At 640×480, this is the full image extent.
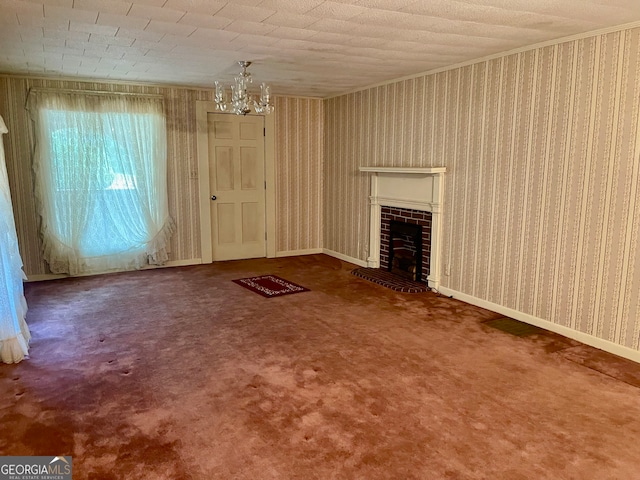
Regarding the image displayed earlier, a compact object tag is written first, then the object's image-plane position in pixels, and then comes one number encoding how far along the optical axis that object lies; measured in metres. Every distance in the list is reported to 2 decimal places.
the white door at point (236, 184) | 6.42
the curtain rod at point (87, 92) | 5.25
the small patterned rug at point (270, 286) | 5.07
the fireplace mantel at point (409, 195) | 4.98
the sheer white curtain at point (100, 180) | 5.39
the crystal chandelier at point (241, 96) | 4.32
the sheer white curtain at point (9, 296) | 3.18
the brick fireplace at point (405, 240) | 5.23
